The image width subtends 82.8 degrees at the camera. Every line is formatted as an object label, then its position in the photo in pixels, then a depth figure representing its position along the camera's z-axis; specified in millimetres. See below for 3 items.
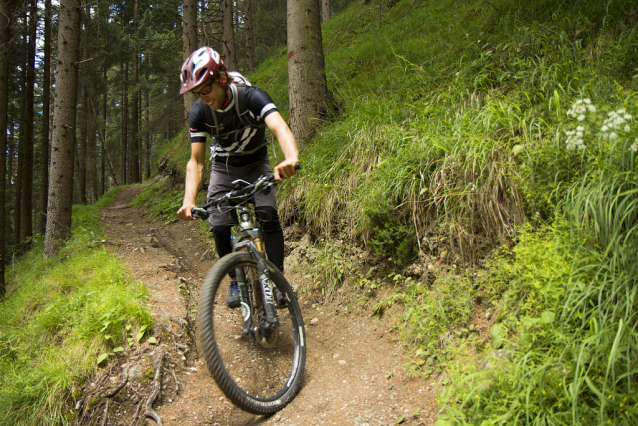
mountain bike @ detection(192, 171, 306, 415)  2555
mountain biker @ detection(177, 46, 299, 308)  2779
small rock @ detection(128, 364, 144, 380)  3049
